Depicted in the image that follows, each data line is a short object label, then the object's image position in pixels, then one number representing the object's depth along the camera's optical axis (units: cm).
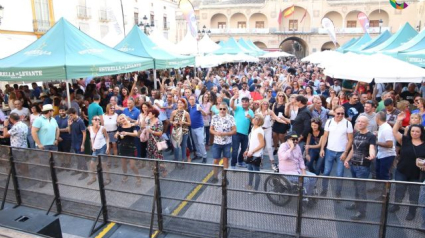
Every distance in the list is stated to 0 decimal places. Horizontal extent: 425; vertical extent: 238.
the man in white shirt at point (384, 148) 509
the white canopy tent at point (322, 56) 1722
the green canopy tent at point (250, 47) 2684
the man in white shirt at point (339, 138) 531
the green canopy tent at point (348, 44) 2258
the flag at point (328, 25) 1769
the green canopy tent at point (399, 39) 1280
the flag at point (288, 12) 2668
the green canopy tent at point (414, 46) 884
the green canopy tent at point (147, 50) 1062
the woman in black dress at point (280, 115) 726
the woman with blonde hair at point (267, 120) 687
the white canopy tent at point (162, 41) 1548
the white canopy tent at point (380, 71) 698
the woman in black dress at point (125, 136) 607
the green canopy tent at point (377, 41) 1640
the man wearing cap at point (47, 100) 819
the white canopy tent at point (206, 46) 1889
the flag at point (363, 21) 2066
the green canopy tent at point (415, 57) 796
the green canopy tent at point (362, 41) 1980
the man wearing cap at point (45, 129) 627
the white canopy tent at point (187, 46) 1683
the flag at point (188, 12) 1368
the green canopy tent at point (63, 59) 724
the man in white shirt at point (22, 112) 724
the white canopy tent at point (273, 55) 2613
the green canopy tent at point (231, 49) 2057
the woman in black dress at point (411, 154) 452
